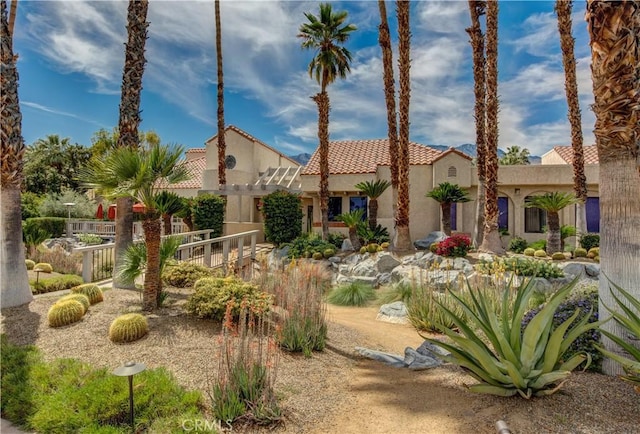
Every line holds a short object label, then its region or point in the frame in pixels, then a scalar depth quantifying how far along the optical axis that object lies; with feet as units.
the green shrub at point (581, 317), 16.37
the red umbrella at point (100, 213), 88.37
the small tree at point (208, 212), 70.95
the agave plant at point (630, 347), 13.07
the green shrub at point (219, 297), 23.26
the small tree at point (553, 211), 49.75
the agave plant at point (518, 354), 13.48
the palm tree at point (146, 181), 24.17
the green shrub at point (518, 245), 58.13
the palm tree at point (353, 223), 62.28
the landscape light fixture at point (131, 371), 12.31
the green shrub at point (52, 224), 71.35
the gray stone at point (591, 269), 43.29
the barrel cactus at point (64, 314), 23.04
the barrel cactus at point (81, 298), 24.84
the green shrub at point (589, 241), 53.67
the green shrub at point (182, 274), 32.45
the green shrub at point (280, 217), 67.72
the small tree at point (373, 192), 62.44
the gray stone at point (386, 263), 51.70
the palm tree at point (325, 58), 65.31
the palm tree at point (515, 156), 138.85
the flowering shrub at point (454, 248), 50.72
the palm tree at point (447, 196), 57.67
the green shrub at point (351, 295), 41.70
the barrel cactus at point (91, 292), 27.02
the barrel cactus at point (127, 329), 20.68
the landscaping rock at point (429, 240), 60.18
